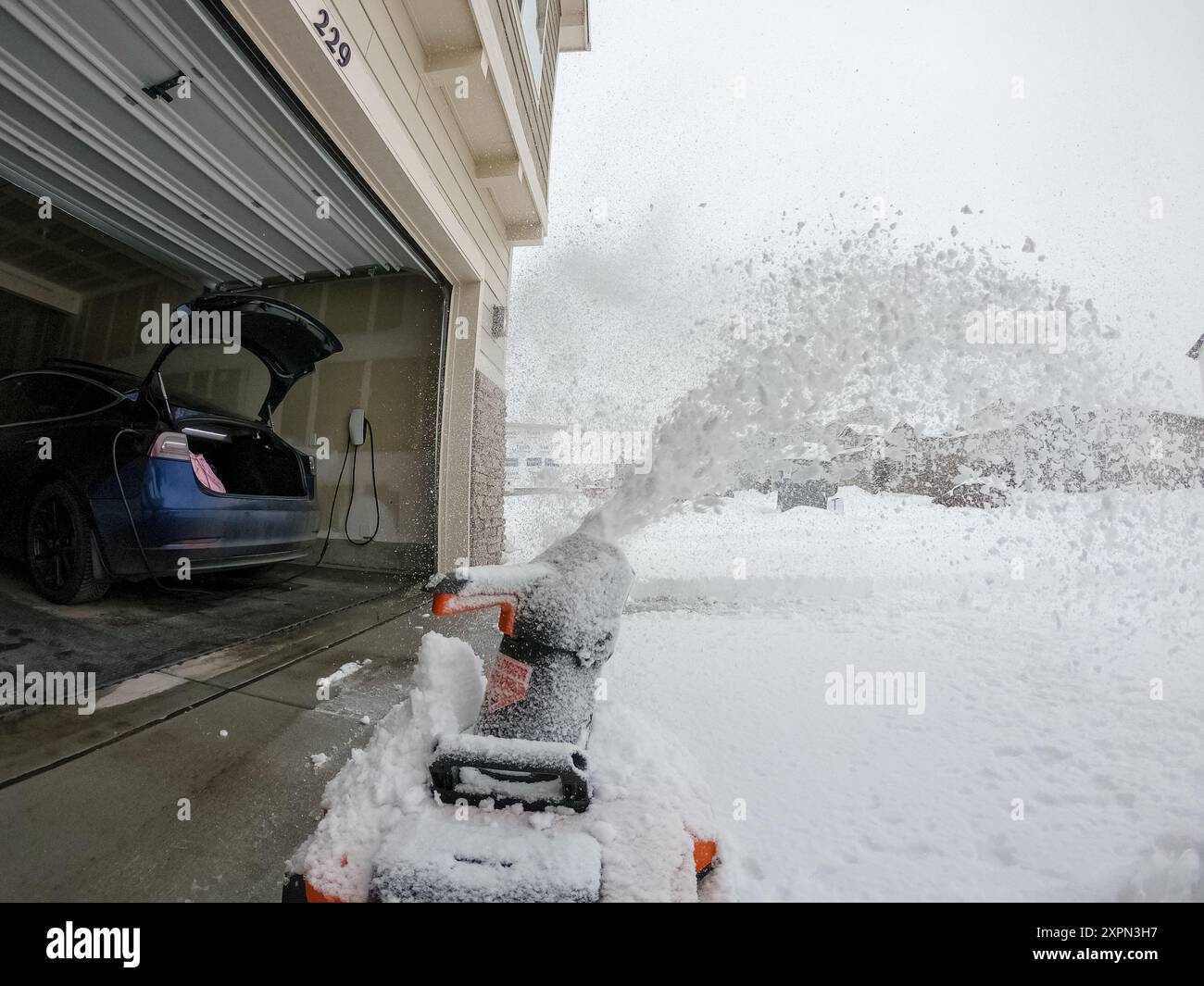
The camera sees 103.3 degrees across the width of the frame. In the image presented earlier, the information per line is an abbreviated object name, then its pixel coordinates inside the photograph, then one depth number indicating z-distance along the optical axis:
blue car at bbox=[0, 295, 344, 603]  2.76
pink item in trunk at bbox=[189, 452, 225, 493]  3.00
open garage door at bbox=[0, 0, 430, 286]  2.58
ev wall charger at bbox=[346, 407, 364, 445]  5.48
